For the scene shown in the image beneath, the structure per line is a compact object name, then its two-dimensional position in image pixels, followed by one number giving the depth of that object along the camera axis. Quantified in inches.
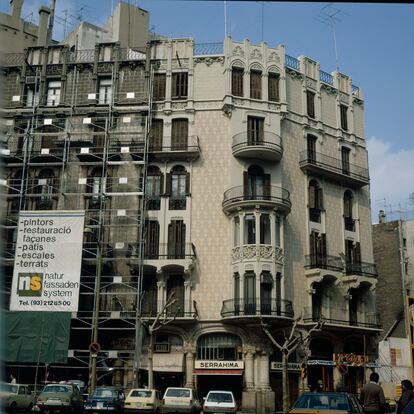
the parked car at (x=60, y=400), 1042.1
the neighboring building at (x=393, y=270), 2154.3
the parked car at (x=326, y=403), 586.6
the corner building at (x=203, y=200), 1573.6
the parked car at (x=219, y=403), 1103.0
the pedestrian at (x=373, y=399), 553.3
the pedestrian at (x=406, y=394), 509.7
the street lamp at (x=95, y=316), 1333.7
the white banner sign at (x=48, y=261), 1534.2
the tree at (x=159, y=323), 1417.3
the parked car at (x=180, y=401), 1094.4
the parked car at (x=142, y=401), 1069.8
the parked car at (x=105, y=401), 1052.5
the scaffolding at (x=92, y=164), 1600.6
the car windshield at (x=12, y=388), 1177.2
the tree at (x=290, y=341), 1370.6
